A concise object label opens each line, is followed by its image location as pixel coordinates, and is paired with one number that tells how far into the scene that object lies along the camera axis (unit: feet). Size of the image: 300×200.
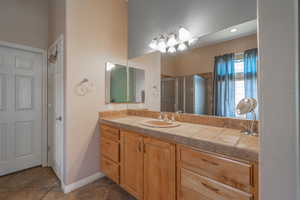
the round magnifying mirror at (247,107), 4.08
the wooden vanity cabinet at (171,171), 3.03
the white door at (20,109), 7.17
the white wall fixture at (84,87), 6.21
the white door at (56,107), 6.42
